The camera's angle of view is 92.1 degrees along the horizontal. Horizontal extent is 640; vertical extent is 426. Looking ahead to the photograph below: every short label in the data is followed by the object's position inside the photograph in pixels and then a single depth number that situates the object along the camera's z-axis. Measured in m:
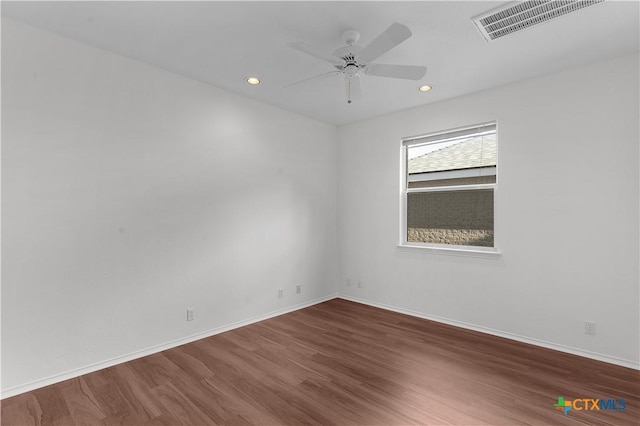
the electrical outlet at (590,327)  2.91
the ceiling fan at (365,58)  2.02
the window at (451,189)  3.67
